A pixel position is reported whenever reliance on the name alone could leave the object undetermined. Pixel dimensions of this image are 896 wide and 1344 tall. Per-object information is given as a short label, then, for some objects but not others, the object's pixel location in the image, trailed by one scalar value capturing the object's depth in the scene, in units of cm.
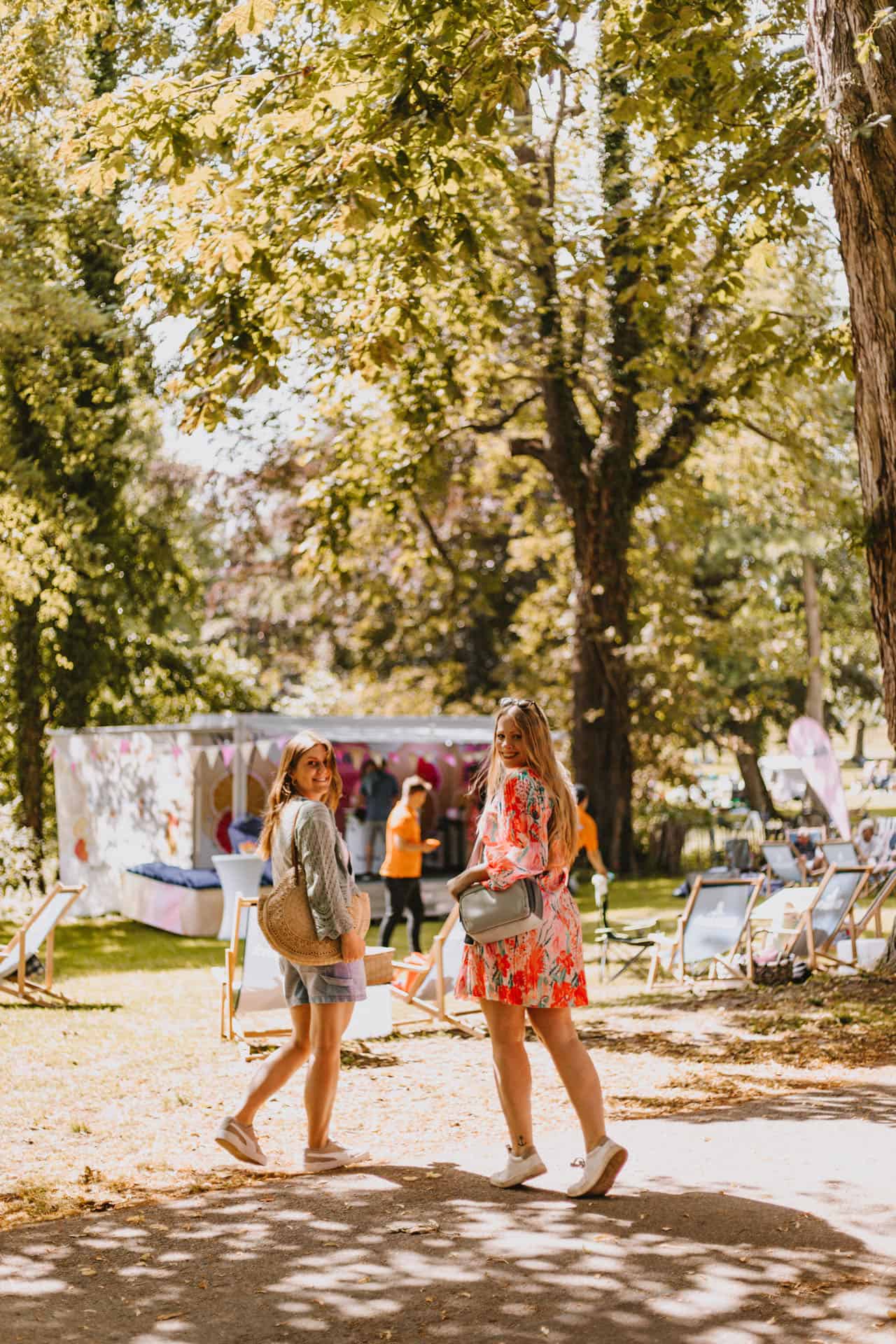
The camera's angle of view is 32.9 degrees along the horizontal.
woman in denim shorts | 566
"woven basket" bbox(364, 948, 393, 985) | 847
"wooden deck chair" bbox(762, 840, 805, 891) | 1705
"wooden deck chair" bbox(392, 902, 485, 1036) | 949
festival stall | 1848
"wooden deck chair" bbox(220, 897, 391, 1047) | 890
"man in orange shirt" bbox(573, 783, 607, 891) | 1359
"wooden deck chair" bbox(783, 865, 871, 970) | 1104
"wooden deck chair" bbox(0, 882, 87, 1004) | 1125
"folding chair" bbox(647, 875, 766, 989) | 1080
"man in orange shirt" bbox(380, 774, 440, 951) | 1248
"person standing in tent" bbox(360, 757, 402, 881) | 2041
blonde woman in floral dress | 511
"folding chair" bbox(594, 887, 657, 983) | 1174
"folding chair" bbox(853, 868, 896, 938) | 1111
